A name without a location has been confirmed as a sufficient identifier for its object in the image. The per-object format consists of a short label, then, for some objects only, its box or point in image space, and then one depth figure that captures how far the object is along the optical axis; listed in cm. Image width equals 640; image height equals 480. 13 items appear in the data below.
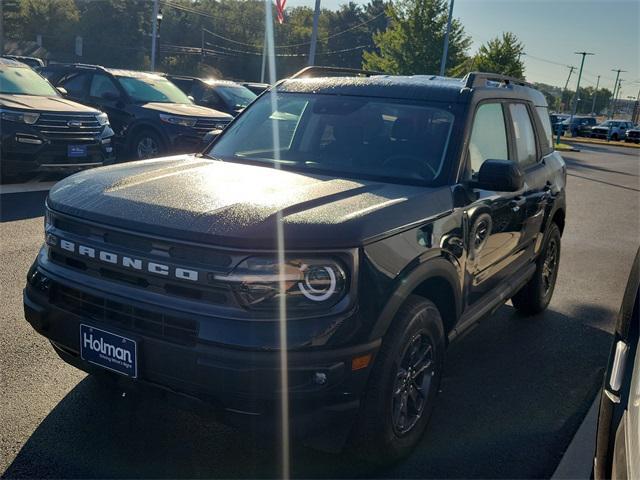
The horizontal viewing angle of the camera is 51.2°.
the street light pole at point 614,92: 10682
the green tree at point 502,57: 4262
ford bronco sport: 270
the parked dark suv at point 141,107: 1159
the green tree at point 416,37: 3778
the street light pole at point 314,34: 2632
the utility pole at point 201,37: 8254
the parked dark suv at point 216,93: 1548
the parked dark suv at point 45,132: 928
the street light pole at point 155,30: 3148
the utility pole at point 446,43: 3599
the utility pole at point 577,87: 5594
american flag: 2414
